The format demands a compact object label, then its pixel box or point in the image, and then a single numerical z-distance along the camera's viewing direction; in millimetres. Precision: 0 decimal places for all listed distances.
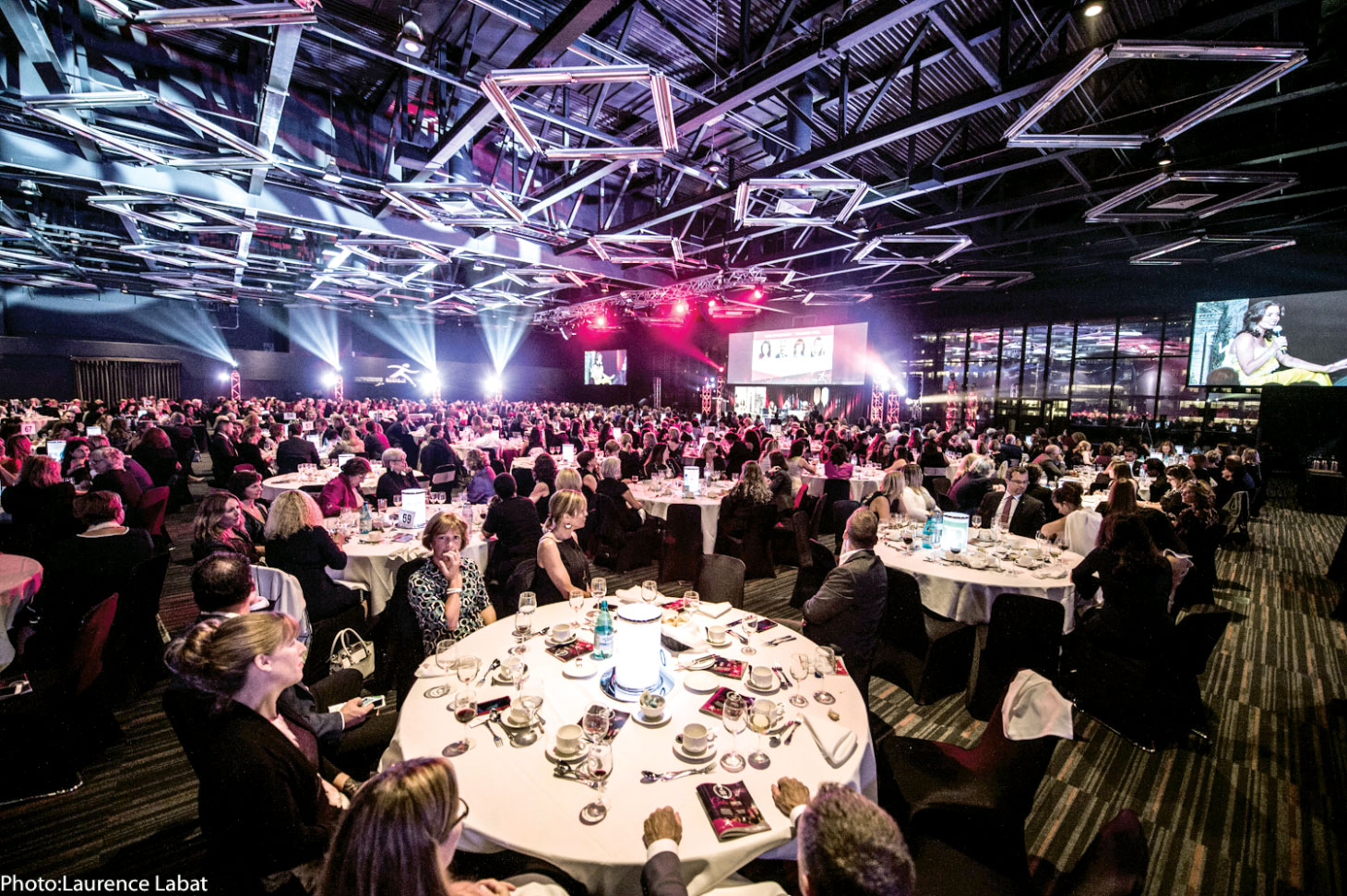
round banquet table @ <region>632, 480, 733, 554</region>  6668
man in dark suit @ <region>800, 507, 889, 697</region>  3125
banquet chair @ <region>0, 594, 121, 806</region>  2768
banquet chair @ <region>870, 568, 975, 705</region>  3645
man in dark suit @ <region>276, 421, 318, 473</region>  8336
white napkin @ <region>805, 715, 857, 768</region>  1899
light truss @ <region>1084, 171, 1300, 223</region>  5688
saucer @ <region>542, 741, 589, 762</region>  1863
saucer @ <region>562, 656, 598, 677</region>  2454
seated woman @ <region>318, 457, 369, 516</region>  5473
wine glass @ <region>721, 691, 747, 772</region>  1881
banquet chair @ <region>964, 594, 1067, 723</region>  3311
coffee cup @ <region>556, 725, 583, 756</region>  1872
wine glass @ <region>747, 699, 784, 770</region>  1901
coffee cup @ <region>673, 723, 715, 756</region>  1878
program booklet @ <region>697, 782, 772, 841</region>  1582
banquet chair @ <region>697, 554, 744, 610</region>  3787
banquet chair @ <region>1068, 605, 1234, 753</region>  3246
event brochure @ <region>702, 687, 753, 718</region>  2195
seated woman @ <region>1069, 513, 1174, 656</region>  3328
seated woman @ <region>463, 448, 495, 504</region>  6211
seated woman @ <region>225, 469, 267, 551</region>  4727
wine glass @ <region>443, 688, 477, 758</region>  1904
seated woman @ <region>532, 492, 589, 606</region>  3576
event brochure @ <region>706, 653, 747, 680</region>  2500
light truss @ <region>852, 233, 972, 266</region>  8516
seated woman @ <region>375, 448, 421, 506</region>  6234
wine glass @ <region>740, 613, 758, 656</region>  2729
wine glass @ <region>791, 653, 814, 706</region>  2400
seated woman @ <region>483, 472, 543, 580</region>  4301
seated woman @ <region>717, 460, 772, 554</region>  5969
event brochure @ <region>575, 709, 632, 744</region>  2031
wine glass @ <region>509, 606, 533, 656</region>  2651
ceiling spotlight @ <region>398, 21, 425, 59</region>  4012
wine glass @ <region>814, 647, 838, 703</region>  2471
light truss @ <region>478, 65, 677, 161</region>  3816
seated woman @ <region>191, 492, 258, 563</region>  3738
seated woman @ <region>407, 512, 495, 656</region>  3021
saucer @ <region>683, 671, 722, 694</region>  2363
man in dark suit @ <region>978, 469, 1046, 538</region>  5590
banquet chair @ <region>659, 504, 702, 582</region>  5367
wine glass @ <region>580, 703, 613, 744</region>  1837
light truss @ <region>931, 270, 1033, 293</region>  11758
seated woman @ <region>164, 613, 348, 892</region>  1597
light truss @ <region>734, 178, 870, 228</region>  6074
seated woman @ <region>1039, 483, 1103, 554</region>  4867
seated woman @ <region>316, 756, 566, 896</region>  1099
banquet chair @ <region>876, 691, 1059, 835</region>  1995
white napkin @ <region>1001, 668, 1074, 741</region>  1967
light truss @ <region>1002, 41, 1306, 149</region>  3492
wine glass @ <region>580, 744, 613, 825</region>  1659
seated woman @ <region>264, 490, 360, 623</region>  3746
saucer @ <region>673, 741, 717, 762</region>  1881
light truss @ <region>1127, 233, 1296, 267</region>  8328
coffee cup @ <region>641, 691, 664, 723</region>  2104
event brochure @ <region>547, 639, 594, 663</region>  2645
